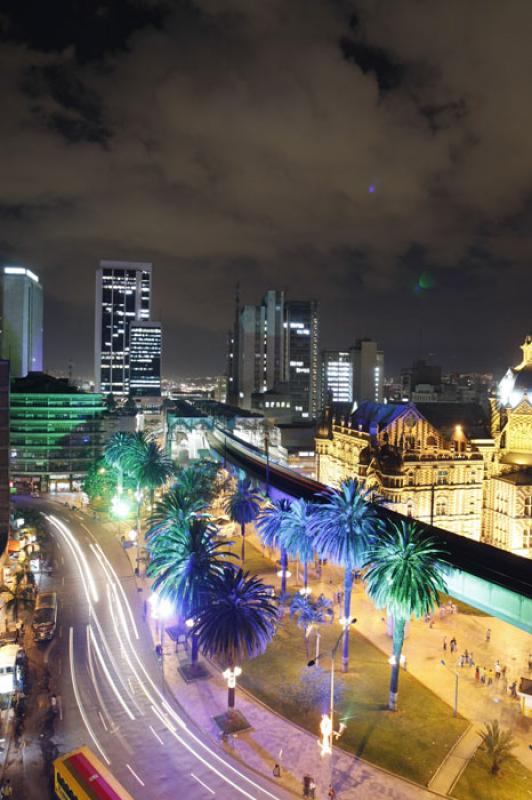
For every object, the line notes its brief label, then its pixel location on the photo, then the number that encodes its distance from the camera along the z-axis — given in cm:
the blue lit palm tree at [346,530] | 5184
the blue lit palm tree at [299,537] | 6072
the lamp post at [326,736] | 3947
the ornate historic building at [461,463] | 9369
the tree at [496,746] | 3828
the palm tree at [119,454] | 10257
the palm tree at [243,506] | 7881
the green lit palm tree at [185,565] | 4969
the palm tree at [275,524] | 6400
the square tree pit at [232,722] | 4216
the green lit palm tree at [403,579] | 4434
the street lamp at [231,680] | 4394
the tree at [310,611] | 6156
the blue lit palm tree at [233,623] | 4278
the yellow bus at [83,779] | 2845
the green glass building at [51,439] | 13638
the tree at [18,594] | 5941
